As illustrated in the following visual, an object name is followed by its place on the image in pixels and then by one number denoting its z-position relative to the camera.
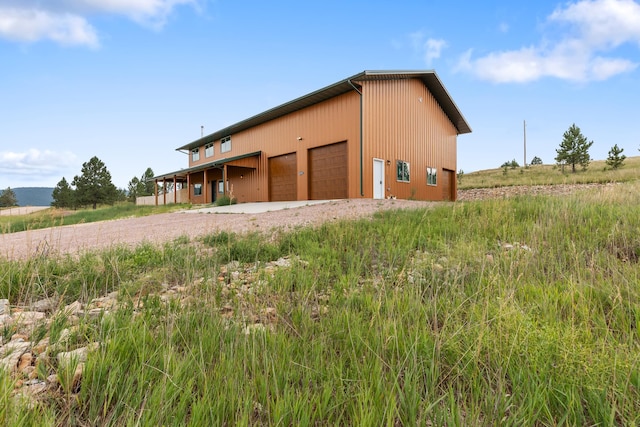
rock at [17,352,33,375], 1.65
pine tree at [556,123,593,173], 32.97
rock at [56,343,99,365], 1.61
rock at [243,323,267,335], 2.02
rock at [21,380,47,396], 1.43
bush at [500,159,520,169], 46.13
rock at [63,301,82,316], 2.32
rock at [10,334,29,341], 2.02
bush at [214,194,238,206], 19.92
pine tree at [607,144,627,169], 32.00
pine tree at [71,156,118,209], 44.22
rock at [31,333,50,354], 1.83
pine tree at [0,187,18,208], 71.06
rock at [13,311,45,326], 2.24
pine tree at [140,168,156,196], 56.38
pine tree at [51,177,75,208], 45.93
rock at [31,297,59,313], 2.64
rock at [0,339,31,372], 1.58
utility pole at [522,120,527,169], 52.48
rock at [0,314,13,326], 2.26
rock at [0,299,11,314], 2.53
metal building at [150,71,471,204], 15.30
